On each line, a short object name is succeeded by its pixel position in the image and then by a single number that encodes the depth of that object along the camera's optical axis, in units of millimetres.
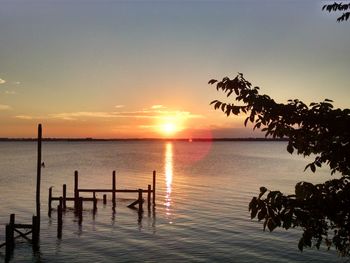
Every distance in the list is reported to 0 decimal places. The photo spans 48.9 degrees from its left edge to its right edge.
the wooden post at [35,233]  24484
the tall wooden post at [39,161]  27195
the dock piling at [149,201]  38456
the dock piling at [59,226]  27205
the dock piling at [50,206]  34591
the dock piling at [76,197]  34300
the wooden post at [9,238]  22750
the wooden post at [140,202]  36403
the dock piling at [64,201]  35934
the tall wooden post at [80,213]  32219
